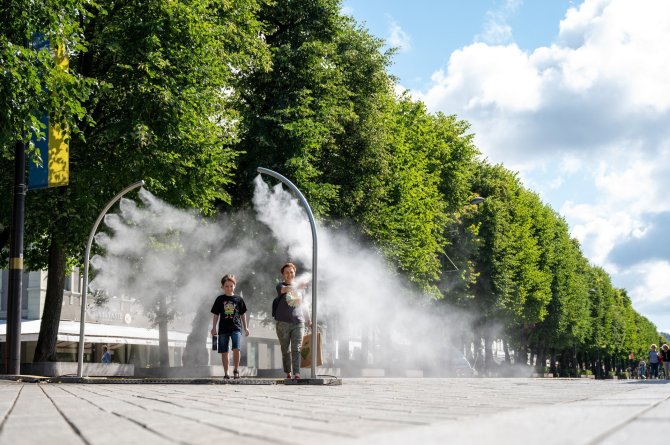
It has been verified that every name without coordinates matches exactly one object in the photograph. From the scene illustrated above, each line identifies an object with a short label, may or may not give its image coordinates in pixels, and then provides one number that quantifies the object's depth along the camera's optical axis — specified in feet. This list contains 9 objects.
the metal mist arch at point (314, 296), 57.62
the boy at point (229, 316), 55.42
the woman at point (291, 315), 55.67
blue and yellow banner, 63.52
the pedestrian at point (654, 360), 156.90
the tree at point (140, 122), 71.10
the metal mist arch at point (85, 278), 64.90
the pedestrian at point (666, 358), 129.79
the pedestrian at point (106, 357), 118.64
